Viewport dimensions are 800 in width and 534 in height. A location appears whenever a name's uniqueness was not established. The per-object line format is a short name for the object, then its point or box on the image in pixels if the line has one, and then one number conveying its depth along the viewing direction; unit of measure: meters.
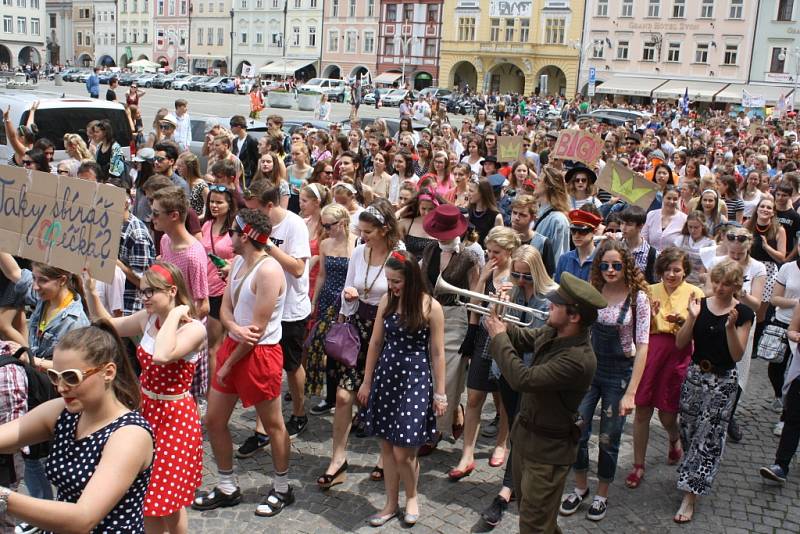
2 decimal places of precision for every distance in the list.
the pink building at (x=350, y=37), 70.81
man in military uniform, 3.85
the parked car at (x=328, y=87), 49.42
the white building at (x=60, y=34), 100.47
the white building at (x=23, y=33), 90.06
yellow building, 59.23
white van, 11.30
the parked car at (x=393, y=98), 49.75
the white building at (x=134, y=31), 90.12
